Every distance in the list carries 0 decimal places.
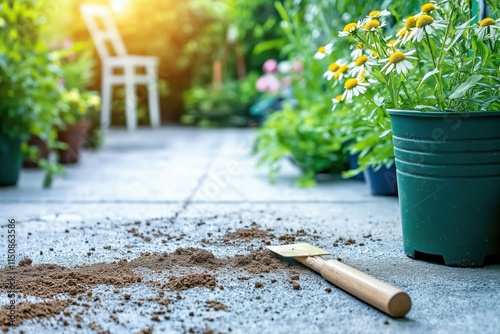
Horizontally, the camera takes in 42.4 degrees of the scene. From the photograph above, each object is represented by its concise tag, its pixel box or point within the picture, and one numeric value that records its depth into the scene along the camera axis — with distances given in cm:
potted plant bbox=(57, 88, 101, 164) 404
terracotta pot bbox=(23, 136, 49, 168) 396
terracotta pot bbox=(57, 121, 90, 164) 416
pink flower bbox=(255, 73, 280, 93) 528
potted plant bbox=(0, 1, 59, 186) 314
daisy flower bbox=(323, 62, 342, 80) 200
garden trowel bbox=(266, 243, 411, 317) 136
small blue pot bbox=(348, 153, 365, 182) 313
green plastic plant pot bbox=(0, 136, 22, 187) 321
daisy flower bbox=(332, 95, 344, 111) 196
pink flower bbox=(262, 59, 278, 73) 548
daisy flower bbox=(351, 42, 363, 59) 186
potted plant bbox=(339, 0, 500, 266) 164
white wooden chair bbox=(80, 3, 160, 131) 604
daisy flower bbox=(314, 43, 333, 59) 213
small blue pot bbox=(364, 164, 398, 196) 281
